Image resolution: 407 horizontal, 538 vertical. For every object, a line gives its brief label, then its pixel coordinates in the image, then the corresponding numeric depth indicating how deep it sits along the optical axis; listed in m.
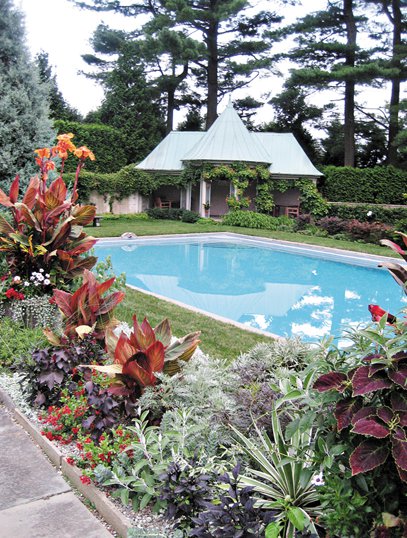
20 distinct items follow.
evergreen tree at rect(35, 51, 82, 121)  24.48
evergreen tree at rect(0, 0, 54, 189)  6.29
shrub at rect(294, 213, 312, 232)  18.88
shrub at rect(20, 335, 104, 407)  3.35
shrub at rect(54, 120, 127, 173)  22.91
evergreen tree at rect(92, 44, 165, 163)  24.69
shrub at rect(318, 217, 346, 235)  17.36
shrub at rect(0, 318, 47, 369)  3.88
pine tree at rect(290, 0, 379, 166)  20.97
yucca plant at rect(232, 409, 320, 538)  1.86
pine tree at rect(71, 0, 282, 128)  22.41
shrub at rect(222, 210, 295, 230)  19.22
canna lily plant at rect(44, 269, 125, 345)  3.89
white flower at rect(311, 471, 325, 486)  1.89
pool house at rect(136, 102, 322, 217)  21.03
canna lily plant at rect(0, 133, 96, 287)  4.92
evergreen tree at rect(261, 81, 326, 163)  24.89
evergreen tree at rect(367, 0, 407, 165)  21.28
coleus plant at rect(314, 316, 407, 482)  1.58
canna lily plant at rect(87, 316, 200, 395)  2.85
